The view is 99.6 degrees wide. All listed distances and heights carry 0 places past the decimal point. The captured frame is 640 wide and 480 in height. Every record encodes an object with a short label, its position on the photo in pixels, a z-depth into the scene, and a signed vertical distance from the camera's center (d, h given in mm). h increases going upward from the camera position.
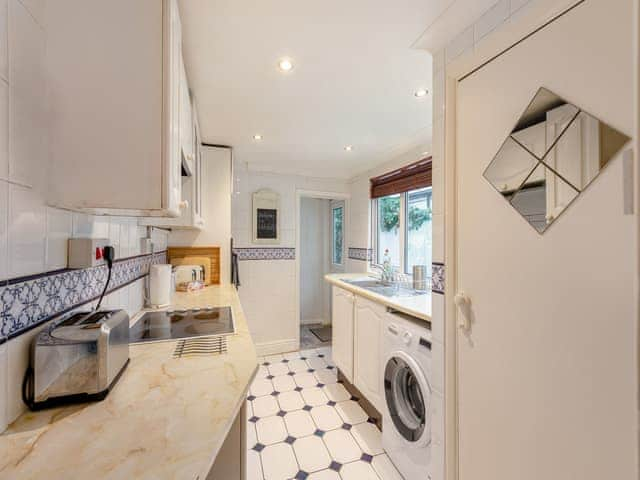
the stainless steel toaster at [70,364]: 627 -290
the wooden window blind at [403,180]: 2291 +635
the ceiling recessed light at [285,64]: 1291 +882
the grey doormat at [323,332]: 3580 -1229
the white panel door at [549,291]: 669 -136
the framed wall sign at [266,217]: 3098 +326
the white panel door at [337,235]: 3895 +155
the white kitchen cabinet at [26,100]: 596 +339
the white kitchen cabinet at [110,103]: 705 +379
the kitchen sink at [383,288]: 1967 -350
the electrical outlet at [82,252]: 806 -23
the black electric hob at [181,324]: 1154 -384
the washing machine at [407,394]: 1340 -841
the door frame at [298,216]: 3238 +383
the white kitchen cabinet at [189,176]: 1193 +375
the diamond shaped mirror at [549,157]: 720 +267
